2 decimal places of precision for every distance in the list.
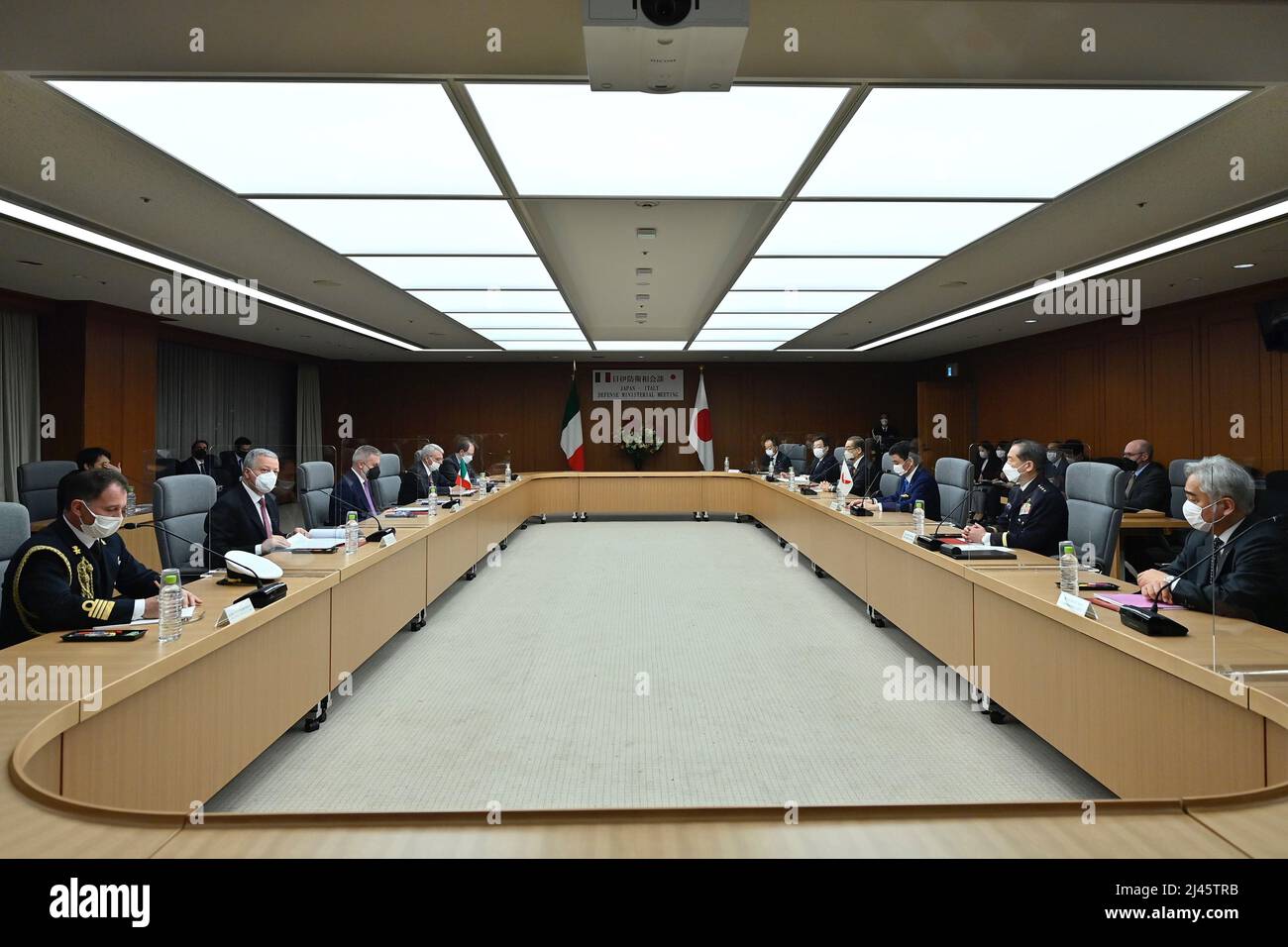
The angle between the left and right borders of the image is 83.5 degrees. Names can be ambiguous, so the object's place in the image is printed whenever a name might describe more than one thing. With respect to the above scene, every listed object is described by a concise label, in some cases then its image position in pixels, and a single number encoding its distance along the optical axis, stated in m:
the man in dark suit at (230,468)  9.14
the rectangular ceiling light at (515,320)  8.09
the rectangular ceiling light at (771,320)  8.15
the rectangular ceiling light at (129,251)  4.33
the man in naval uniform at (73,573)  2.32
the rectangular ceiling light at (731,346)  10.78
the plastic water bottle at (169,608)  2.18
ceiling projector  2.06
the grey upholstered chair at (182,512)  3.65
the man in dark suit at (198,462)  7.93
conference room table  1.10
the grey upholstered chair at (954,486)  5.30
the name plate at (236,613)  2.42
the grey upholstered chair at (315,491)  5.05
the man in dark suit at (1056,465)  6.75
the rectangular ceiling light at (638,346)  11.02
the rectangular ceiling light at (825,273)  5.57
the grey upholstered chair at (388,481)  6.88
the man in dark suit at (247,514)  3.87
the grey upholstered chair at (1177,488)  6.04
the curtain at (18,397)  7.30
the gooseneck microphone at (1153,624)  2.19
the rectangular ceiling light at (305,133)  2.77
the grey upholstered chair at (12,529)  2.57
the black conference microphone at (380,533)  4.34
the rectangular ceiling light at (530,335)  9.54
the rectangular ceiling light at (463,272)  5.50
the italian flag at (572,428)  12.55
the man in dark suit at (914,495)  5.97
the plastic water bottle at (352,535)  3.89
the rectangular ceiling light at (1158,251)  4.52
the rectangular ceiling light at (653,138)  2.88
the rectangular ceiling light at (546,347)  10.98
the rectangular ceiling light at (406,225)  4.14
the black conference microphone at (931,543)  3.93
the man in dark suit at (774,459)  10.43
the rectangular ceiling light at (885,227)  4.18
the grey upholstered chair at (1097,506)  3.61
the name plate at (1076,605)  2.44
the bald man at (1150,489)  5.86
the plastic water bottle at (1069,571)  2.73
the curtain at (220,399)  9.97
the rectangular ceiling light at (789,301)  6.84
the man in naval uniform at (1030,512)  3.95
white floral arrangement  13.71
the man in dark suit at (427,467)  7.60
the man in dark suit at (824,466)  9.19
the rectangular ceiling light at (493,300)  6.81
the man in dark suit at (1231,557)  2.17
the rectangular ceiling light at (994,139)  2.84
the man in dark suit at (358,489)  5.34
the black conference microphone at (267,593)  2.67
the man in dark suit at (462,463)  8.59
